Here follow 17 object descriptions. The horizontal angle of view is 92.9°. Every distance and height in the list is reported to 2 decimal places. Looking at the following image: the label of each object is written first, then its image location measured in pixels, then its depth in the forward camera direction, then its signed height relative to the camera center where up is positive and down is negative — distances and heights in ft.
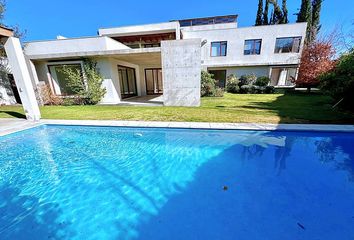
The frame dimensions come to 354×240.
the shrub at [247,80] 67.26 -2.65
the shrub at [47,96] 41.37 -4.25
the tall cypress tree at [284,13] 103.40 +35.34
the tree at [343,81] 26.99 -1.76
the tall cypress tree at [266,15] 106.11 +35.72
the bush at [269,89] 61.36 -5.85
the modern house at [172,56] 34.86 +5.03
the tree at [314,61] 54.24 +3.42
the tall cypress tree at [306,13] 84.34 +28.76
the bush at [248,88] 63.42 -5.50
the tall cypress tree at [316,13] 88.53 +30.04
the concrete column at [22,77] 23.29 +0.30
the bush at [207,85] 50.39 -3.21
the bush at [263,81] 64.54 -3.09
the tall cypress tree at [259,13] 107.34 +37.07
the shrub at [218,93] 52.01 -5.70
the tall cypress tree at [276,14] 103.71 +35.61
